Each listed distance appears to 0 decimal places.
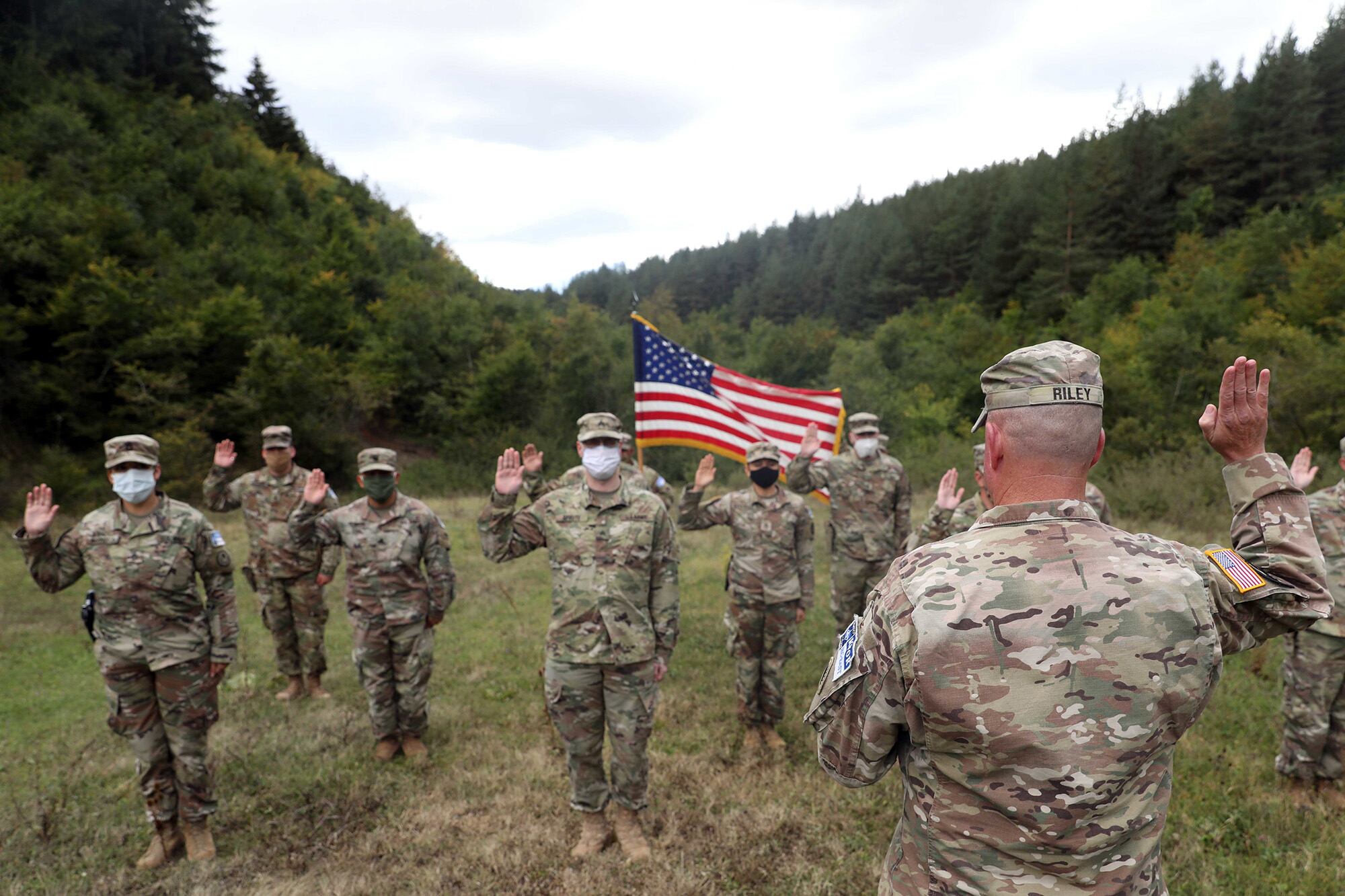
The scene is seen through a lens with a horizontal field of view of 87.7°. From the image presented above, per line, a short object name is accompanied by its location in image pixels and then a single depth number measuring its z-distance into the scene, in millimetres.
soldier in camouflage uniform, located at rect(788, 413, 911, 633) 7168
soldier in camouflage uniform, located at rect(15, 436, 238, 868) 4141
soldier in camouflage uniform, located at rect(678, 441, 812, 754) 5816
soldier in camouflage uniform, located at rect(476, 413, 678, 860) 4145
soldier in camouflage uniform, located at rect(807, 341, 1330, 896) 1678
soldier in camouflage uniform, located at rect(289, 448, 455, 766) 5453
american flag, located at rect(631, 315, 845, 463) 7730
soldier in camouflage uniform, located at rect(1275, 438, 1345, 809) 4402
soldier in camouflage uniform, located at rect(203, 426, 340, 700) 6953
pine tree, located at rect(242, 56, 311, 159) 51094
